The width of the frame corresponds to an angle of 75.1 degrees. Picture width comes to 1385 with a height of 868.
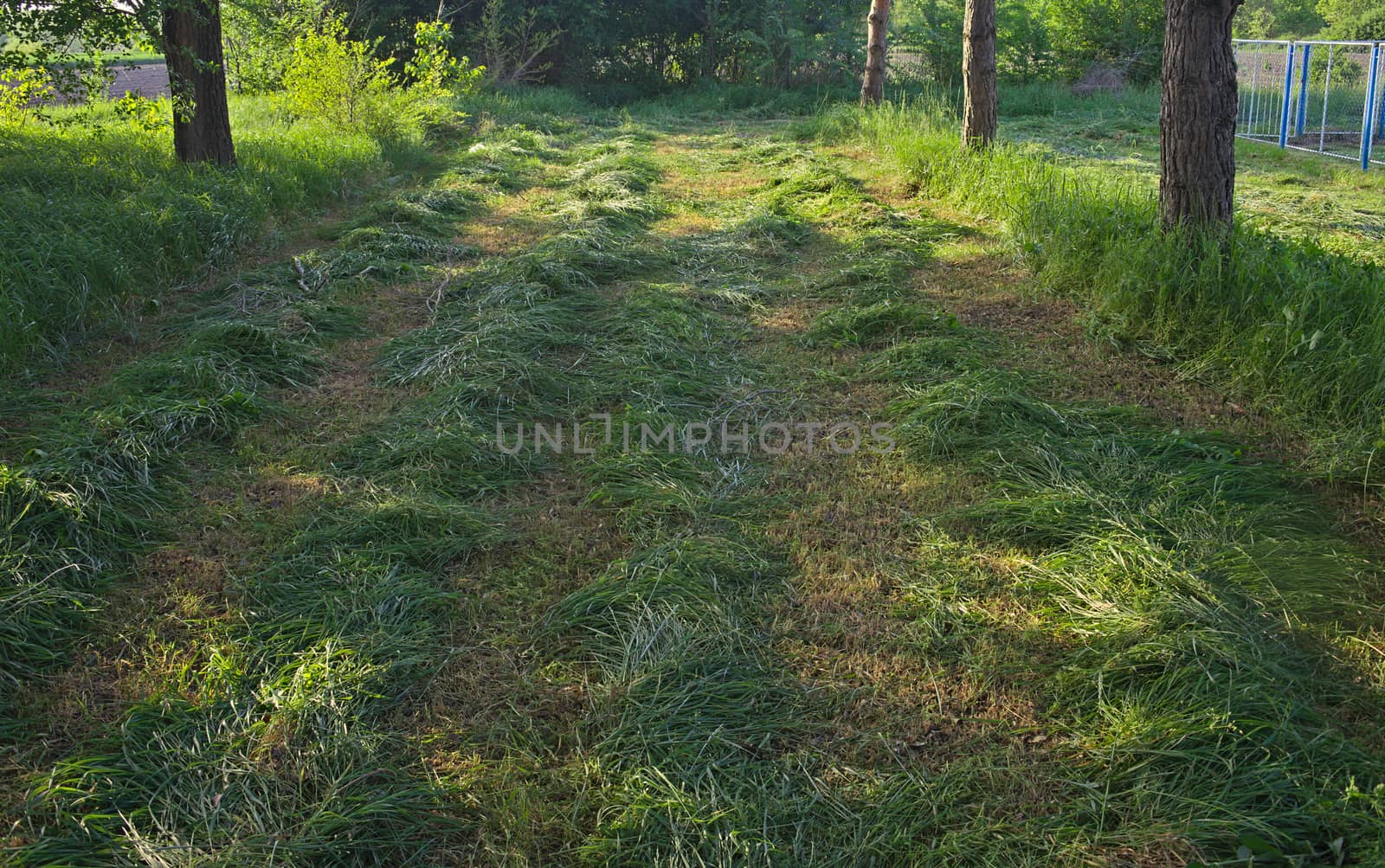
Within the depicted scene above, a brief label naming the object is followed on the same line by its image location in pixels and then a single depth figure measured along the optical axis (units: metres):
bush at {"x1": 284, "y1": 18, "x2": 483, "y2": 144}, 10.95
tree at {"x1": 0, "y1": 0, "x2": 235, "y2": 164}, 6.56
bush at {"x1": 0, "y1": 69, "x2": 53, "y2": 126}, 6.79
